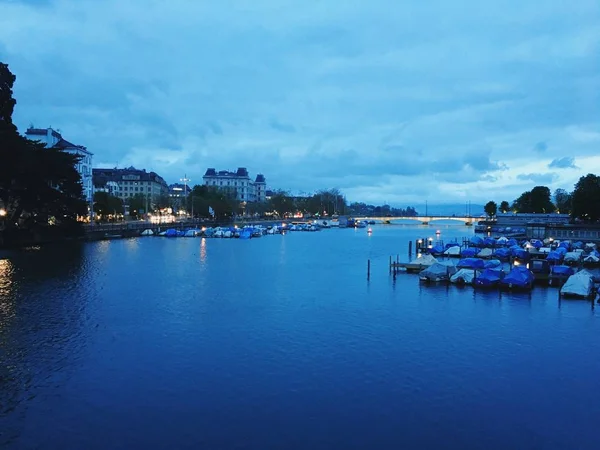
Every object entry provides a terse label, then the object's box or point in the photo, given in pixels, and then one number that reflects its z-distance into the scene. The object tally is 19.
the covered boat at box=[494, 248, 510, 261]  56.19
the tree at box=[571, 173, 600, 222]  88.74
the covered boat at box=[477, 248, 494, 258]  56.25
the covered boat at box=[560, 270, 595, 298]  33.06
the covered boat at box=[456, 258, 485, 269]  42.81
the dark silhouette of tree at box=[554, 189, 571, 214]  150.98
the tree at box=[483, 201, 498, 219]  172.50
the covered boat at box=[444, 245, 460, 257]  61.62
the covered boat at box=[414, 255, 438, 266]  44.70
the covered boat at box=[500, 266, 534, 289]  35.75
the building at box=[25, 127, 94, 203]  88.53
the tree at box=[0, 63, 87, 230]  56.62
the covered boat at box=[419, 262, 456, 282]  38.97
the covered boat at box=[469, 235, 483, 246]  73.12
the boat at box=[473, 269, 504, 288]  36.47
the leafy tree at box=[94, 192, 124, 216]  103.75
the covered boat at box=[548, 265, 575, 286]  38.59
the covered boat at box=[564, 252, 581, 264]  51.41
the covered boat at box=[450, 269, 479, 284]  37.72
